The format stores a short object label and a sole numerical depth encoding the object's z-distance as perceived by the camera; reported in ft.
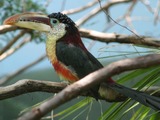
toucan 12.77
